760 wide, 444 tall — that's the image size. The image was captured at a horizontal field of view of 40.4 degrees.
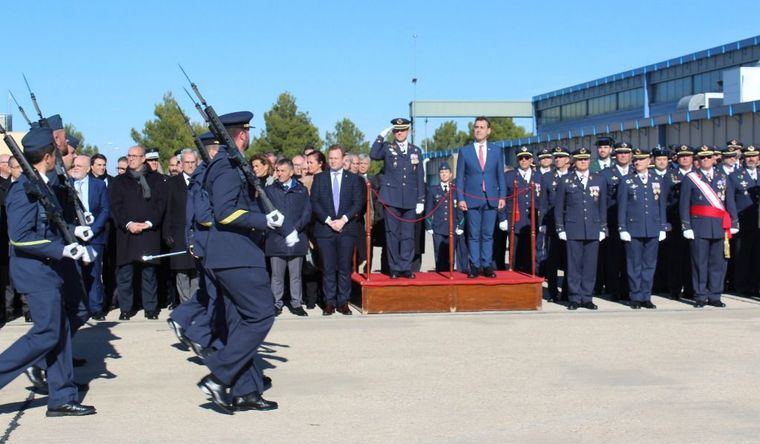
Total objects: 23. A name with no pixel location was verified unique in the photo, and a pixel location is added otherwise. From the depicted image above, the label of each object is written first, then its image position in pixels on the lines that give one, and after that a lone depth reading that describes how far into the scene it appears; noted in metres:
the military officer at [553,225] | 12.20
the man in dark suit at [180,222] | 11.44
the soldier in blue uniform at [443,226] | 13.91
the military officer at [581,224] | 11.43
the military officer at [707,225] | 11.57
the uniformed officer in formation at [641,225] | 11.48
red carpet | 11.03
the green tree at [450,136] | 88.81
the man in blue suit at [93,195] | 10.23
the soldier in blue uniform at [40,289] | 6.29
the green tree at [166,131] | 54.09
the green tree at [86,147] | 68.39
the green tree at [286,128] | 53.69
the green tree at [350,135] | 71.19
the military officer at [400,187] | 11.05
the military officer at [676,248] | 12.27
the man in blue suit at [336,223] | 11.09
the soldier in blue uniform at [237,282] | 6.31
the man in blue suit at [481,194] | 11.28
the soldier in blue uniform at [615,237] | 11.80
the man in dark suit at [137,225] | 11.13
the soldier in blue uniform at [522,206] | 13.08
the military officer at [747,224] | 12.27
